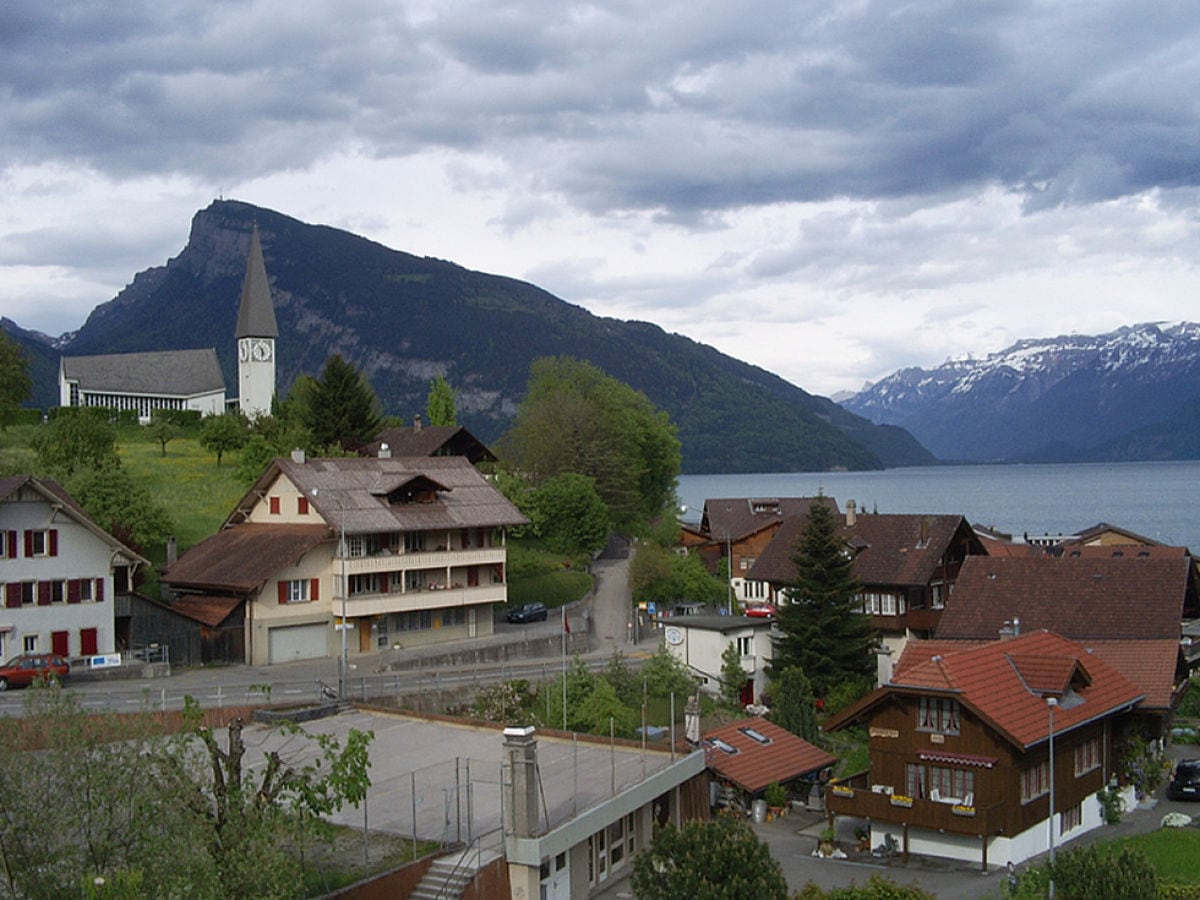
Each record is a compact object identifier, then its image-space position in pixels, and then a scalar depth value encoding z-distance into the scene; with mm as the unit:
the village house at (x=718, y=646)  54188
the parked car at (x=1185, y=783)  40312
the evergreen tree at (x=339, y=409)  86688
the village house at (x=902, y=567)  60594
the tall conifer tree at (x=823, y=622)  53375
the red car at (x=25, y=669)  44969
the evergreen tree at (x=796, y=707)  45750
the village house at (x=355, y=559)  55250
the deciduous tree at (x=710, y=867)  24359
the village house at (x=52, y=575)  48719
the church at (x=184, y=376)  117188
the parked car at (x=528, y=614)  66625
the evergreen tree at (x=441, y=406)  109312
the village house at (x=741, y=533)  77500
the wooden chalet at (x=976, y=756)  34188
